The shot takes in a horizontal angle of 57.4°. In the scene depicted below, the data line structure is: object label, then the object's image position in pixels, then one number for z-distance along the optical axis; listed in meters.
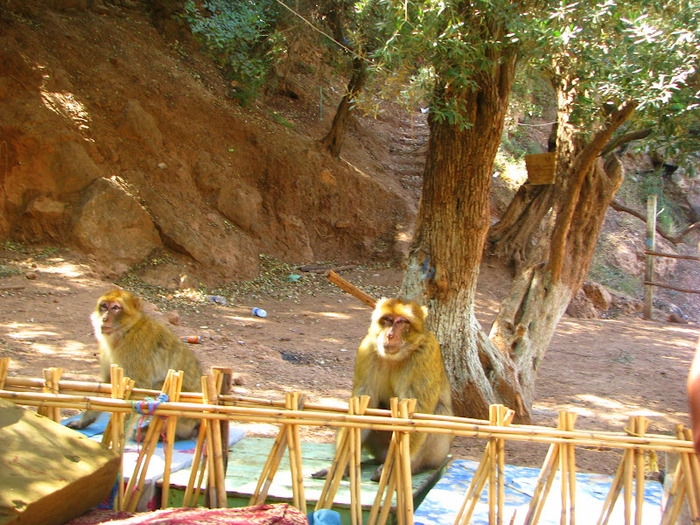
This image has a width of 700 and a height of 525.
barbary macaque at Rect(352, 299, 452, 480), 4.23
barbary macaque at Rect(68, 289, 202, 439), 4.81
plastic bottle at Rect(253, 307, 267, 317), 10.65
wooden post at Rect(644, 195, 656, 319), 13.77
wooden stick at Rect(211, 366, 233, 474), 3.23
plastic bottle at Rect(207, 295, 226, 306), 10.95
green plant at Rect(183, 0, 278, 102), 12.06
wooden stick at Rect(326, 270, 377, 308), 5.79
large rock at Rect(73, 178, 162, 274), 10.80
